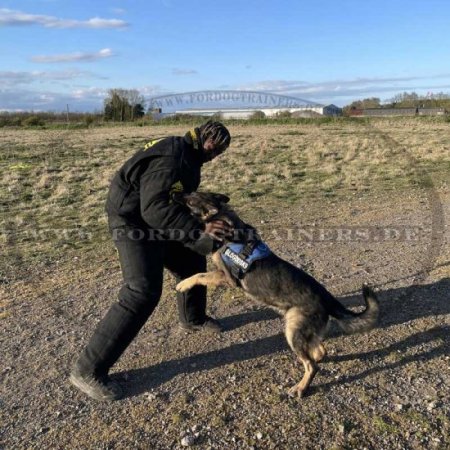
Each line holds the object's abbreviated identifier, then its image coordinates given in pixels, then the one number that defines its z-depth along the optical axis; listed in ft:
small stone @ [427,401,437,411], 11.84
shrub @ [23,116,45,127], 186.09
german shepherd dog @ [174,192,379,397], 12.67
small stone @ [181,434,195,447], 10.77
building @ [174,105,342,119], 131.91
